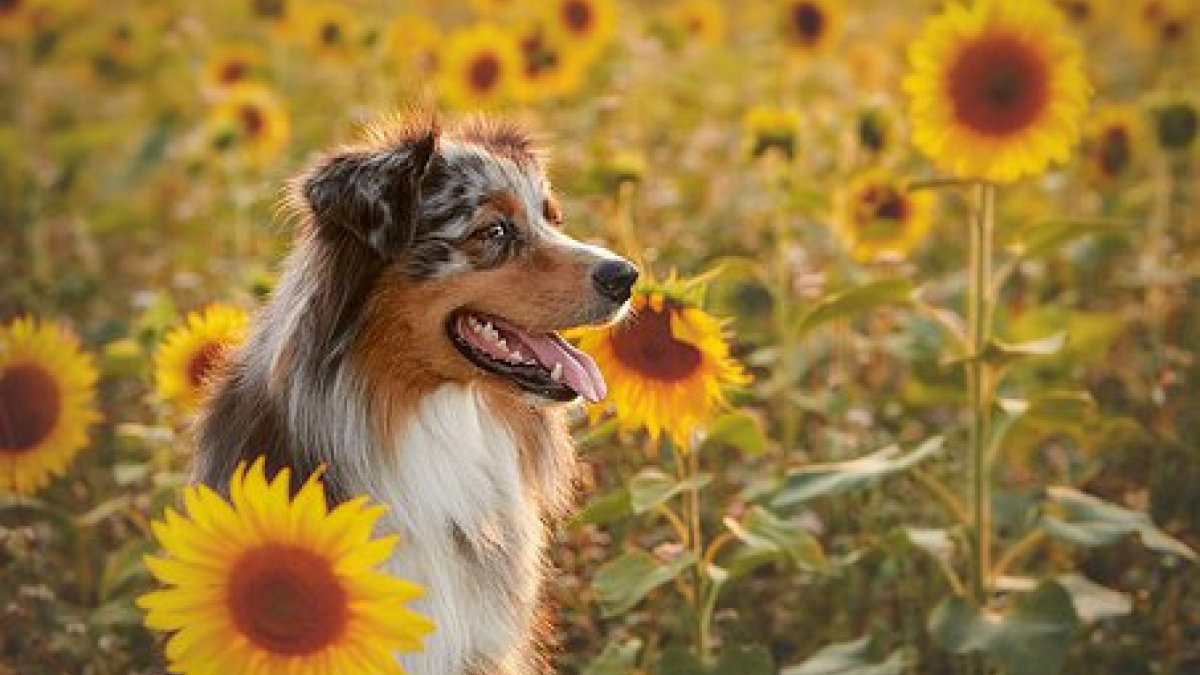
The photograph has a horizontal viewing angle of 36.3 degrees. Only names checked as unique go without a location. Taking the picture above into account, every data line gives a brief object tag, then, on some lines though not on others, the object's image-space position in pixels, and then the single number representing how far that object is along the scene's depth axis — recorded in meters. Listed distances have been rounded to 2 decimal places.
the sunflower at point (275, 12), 7.49
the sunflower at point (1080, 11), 7.86
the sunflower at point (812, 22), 6.66
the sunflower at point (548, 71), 6.79
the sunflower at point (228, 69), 7.69
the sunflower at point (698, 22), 8.10
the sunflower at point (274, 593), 2.74
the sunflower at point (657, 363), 3.84
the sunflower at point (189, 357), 4.31
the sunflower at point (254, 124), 6.68
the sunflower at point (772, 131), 5.45
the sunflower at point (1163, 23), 7.69
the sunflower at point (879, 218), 5.48
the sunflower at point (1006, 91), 4.28
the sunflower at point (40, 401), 4.36
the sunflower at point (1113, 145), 6.66
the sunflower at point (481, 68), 6.70
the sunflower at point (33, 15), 6.92
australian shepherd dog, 3.50
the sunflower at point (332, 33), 7.25
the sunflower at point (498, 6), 7.41
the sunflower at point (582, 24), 6.97
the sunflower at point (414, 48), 7.42
